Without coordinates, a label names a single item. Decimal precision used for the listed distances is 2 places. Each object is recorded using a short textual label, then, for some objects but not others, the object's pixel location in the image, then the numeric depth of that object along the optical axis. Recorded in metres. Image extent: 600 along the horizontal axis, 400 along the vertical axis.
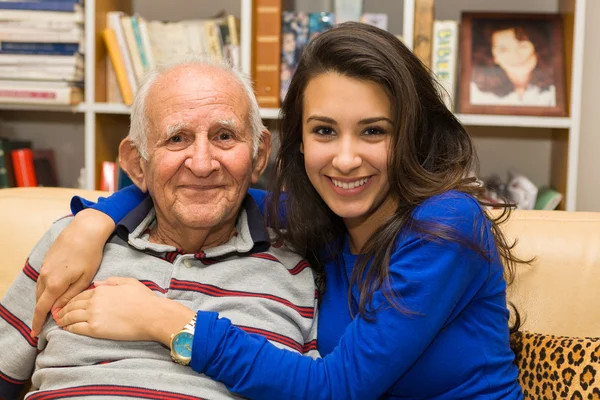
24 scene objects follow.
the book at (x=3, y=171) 2.58
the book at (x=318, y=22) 2.38
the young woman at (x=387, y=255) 1.21
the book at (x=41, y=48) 2.45
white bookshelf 2.22
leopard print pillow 1.30
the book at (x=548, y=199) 2.31
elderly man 1.33
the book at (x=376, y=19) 2.35
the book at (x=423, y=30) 2.28
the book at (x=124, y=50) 2.47
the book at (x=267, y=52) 2.37
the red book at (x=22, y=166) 2.62
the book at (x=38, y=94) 2.43
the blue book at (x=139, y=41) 2.46
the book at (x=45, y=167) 2.73
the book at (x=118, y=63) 2.47
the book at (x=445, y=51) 2.31
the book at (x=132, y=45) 2.46
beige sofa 1.55
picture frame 2.29
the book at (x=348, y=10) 2.38
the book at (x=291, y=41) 2.38
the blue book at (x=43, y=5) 2.42
